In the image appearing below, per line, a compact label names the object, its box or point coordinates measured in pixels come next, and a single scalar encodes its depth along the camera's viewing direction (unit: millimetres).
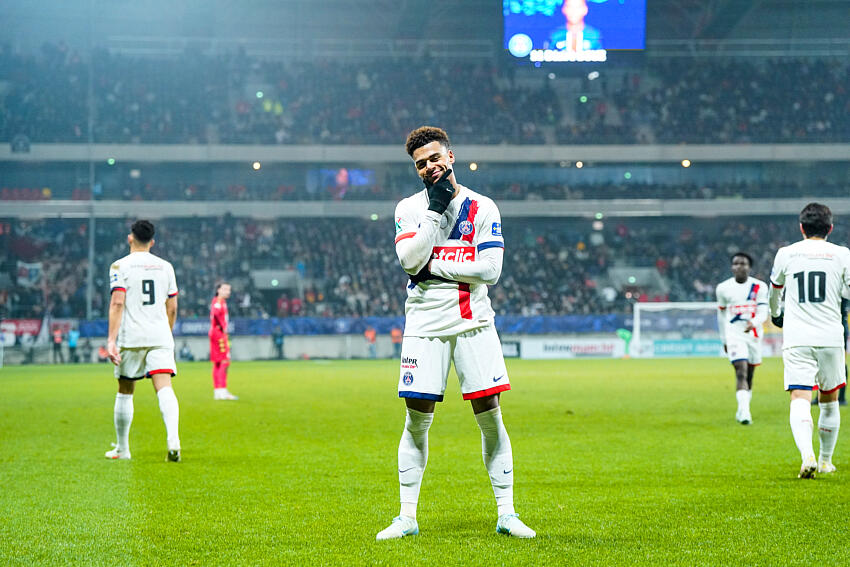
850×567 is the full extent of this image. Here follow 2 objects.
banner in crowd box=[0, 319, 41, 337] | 37875
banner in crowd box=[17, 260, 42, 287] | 42469
